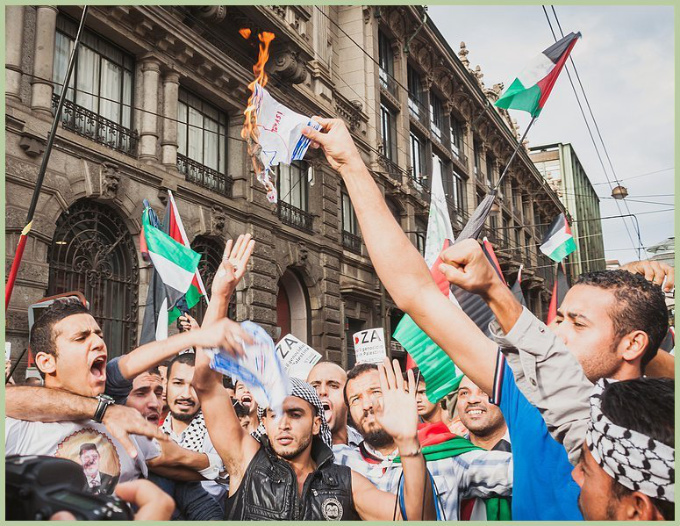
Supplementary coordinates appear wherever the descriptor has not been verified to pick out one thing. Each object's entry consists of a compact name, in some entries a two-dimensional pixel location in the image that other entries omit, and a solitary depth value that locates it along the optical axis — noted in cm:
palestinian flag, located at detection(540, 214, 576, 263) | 1150
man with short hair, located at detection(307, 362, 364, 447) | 461
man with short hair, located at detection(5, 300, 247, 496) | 238
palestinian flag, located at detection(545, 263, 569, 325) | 671
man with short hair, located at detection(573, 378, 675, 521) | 155
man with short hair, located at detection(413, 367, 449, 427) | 473
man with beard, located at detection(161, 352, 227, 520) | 401
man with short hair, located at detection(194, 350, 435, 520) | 275
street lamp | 2198
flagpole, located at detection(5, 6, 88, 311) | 503
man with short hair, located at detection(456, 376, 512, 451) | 357
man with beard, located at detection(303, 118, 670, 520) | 182
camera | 139
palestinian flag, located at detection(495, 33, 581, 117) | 679
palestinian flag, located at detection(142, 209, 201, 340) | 647
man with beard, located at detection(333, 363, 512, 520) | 289
